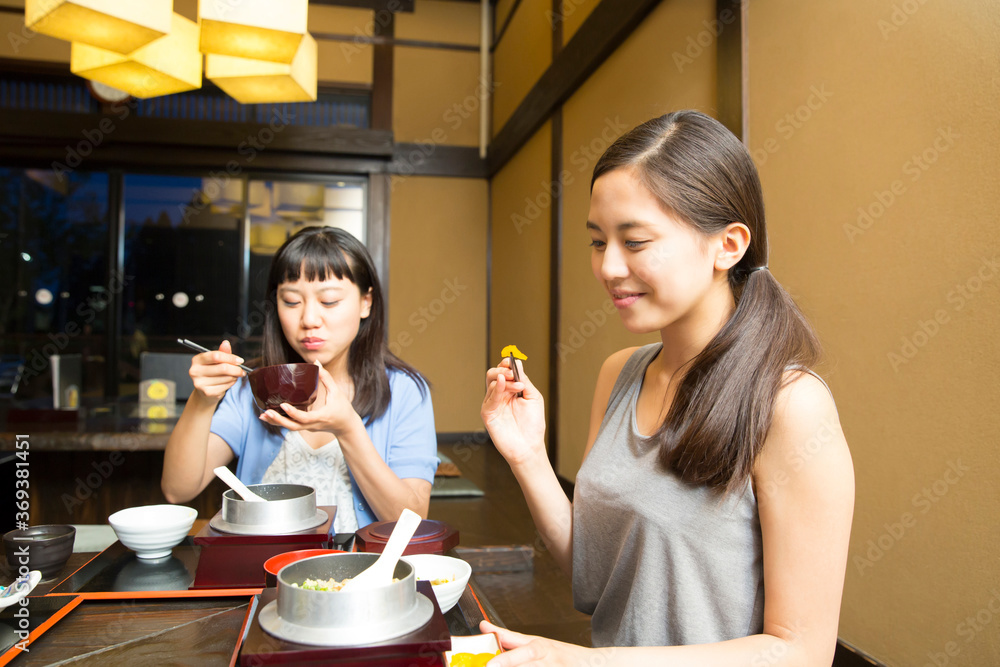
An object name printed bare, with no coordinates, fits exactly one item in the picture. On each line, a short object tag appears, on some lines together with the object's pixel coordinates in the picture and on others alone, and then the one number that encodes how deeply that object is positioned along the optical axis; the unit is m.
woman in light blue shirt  1.54
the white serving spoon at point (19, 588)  0.93
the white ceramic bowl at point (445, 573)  0.92
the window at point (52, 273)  6.16
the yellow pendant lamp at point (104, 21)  1.95
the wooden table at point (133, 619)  0.85
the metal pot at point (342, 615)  0.68
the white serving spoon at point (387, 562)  0.81
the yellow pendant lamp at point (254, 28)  2.16
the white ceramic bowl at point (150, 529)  1.17
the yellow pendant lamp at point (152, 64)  2.40
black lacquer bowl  1.11
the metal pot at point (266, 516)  1.12
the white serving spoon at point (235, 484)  1.17
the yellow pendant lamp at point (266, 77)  2.54
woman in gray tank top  0.89
